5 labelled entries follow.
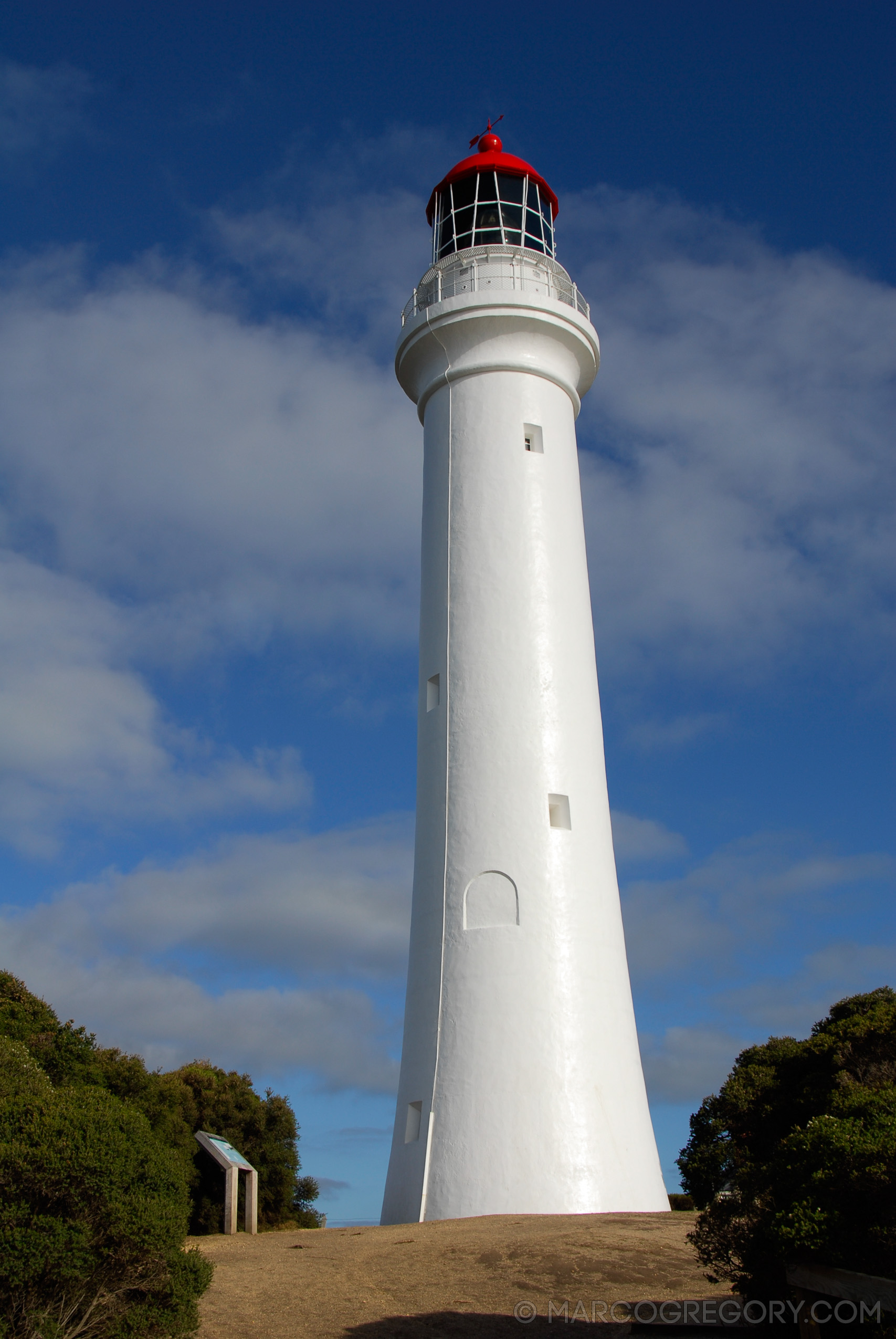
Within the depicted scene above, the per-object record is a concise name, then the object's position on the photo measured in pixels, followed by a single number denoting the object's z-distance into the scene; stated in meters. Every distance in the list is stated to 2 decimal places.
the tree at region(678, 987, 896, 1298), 8.22
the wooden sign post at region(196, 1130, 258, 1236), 20.09
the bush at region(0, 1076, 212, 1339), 8.39
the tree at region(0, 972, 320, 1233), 18.38
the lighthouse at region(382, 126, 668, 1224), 18.88
